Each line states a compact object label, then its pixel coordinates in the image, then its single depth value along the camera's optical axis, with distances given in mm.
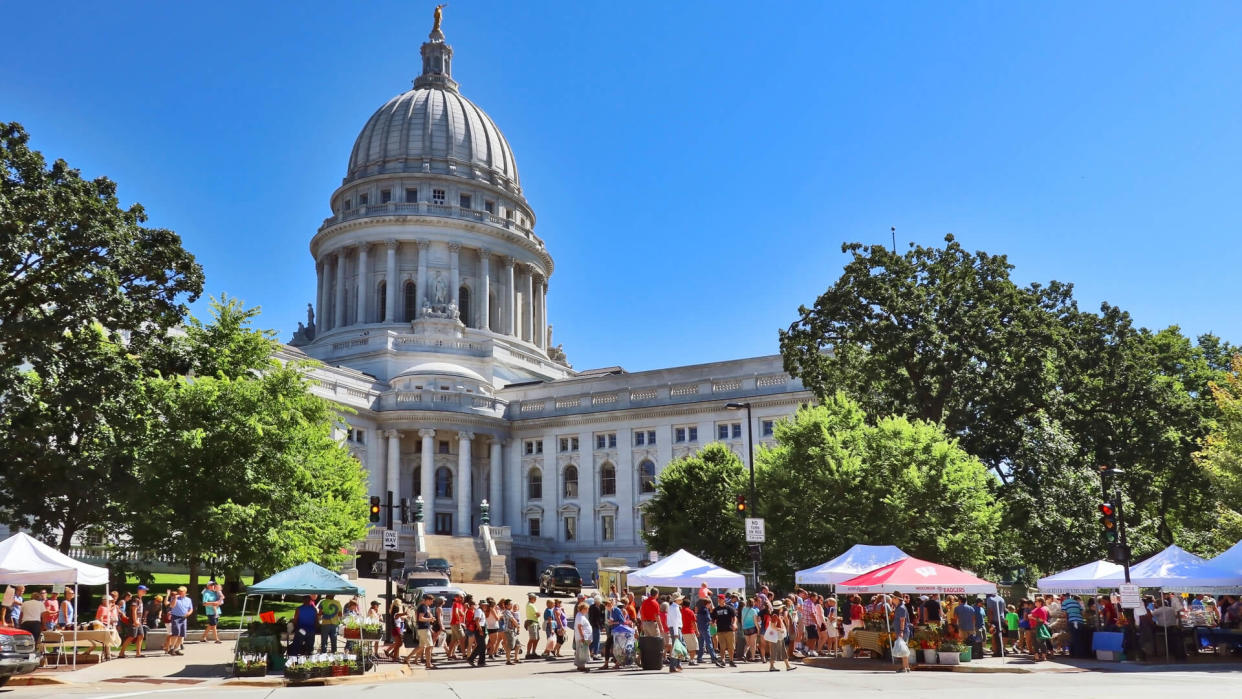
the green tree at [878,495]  40469
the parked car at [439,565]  57125
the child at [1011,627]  32609
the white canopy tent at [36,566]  26266
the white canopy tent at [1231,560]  30000
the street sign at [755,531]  36312
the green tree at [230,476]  36812
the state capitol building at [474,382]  79812
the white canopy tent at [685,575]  31938
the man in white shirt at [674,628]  27016
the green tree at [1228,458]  40688
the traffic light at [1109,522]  28778
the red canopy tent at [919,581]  28047
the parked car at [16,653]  21609
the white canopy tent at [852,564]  31938
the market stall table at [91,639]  26562
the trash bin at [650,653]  27188
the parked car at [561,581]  56031
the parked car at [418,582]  43750
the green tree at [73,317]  31516
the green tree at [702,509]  53656
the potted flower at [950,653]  28234
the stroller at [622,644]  27969
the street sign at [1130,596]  28297
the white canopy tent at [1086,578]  33406
